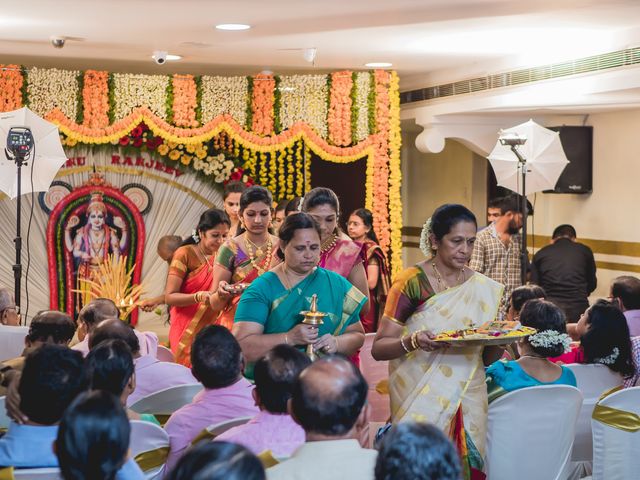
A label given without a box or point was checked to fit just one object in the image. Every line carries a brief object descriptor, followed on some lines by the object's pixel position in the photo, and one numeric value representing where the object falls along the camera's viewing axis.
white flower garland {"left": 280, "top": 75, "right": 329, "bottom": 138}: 9.36
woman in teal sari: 3.96
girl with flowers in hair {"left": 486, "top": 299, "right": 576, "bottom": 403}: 4.19
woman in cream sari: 3.93
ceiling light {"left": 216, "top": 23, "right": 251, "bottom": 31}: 7.25
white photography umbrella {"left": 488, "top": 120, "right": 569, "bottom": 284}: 8.60
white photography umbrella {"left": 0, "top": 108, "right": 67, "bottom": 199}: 7.70
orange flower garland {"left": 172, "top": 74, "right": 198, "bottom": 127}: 9.20
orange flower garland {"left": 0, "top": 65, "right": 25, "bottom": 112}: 8.69
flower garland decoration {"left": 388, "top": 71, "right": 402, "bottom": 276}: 9.45
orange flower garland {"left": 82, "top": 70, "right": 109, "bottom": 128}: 8.96
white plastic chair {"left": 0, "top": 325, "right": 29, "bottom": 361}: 5.00
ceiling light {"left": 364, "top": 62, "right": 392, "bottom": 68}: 9.69
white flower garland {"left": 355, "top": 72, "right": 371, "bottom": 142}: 9.34
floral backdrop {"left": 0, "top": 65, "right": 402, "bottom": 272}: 9.01
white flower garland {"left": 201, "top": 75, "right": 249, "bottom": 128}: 9.28
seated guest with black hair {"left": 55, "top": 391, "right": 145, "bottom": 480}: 2.19
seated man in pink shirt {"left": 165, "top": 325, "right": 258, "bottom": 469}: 3.47
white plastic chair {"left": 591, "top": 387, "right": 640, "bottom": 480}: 4.05
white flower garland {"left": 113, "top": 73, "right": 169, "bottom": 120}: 9.08
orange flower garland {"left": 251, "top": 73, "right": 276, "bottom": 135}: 9.32
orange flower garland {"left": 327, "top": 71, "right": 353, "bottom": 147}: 9.31
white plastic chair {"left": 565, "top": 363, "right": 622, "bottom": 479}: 4.49
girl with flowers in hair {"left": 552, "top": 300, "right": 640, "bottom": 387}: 4.46
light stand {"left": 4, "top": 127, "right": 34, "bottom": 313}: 7.08
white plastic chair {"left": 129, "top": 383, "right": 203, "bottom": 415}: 4.02
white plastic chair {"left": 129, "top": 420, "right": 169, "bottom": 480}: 3.22
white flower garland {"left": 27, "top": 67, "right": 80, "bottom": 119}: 8.82
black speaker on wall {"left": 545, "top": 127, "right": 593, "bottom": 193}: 10.05
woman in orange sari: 6.05
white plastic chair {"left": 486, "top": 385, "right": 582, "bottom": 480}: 3.99
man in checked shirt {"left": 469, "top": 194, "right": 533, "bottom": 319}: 7.91
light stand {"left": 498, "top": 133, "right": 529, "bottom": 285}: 7.94
